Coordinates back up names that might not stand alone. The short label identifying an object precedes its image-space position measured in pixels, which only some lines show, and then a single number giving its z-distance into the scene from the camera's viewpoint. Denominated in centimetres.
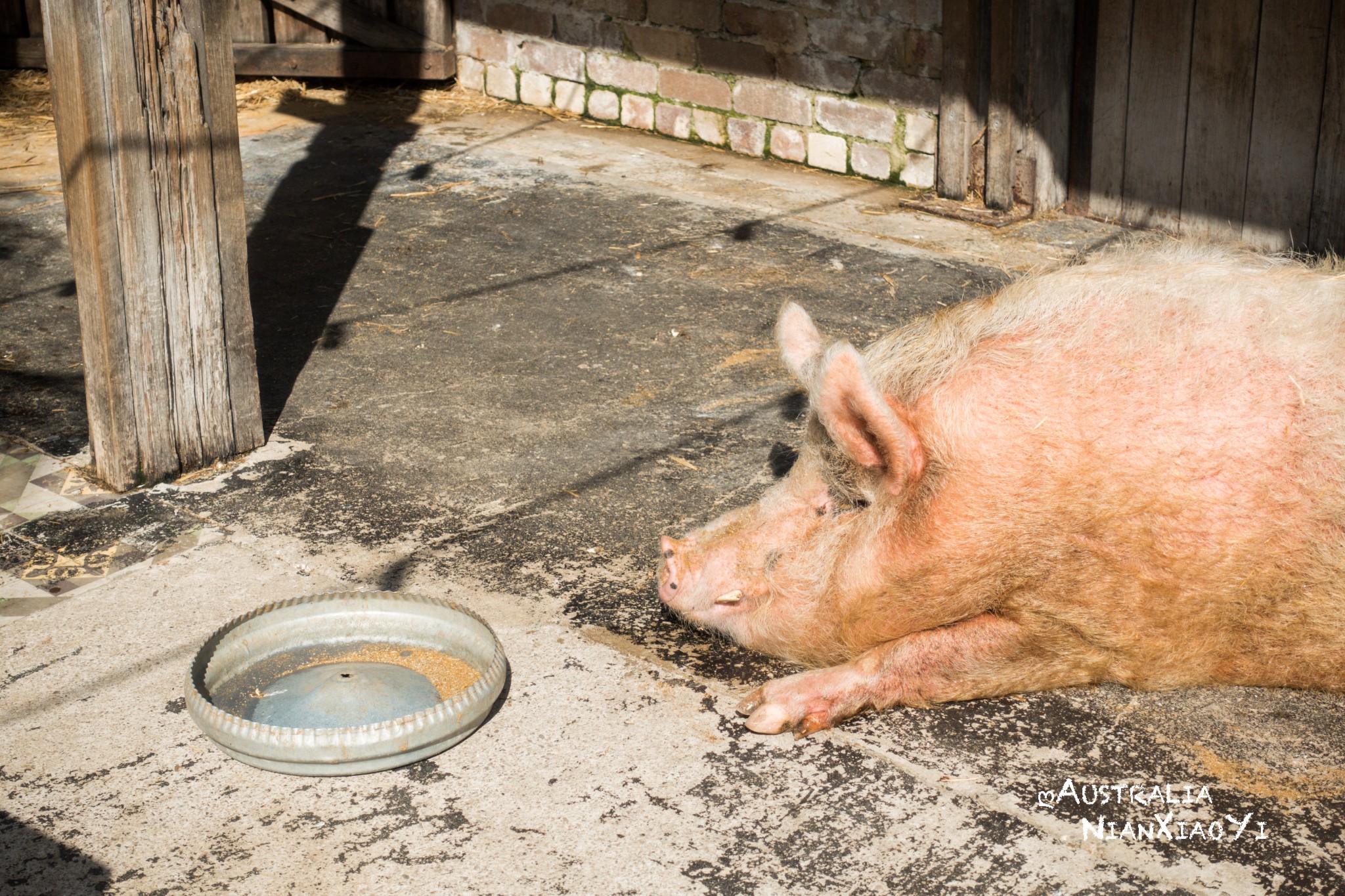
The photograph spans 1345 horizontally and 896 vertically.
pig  291
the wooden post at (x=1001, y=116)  668
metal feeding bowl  277
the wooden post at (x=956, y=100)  686
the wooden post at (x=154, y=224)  373
